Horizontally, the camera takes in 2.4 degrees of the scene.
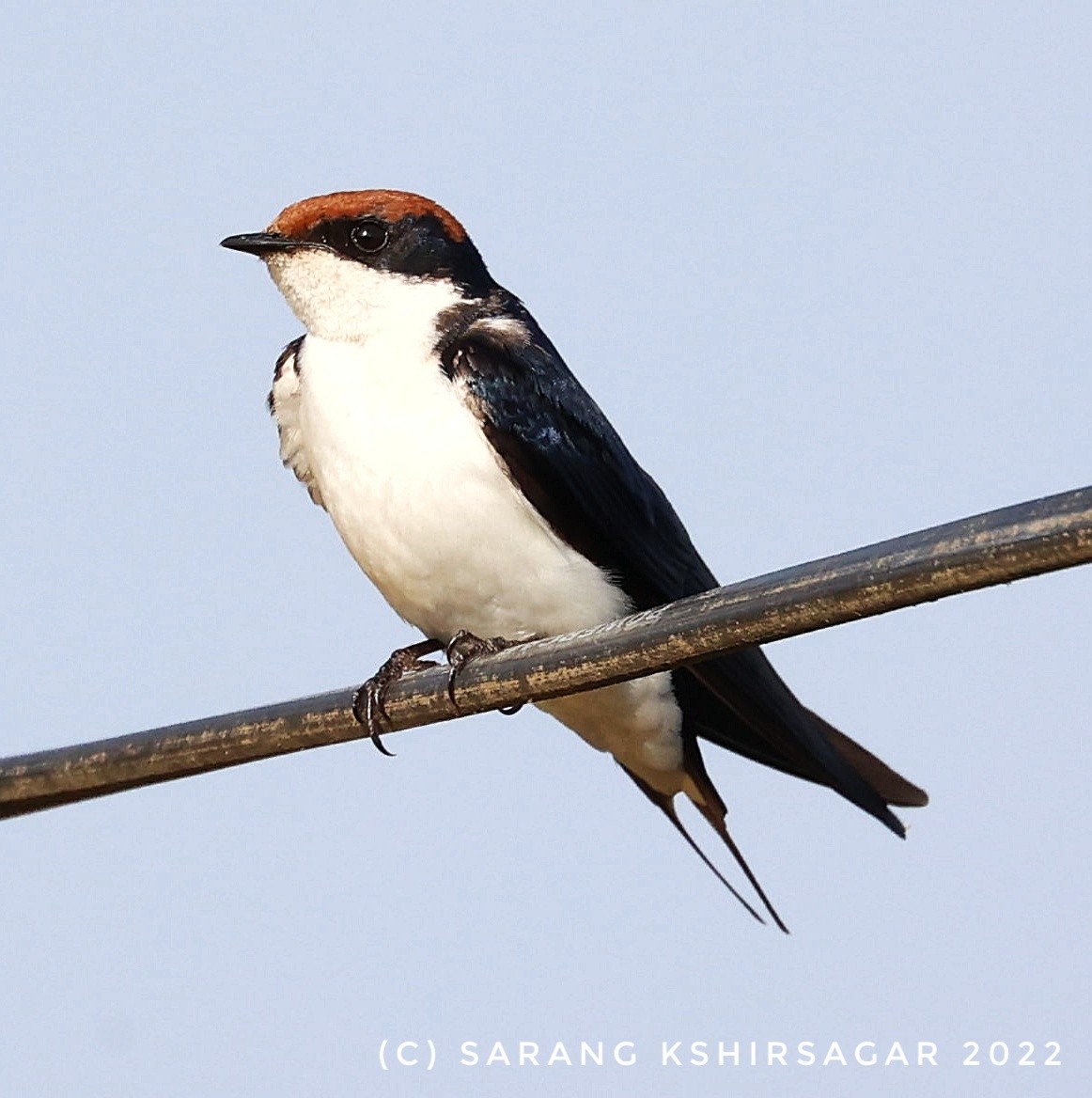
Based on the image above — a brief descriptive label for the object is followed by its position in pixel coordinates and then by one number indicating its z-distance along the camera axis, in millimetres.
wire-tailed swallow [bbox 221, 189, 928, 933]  3495
